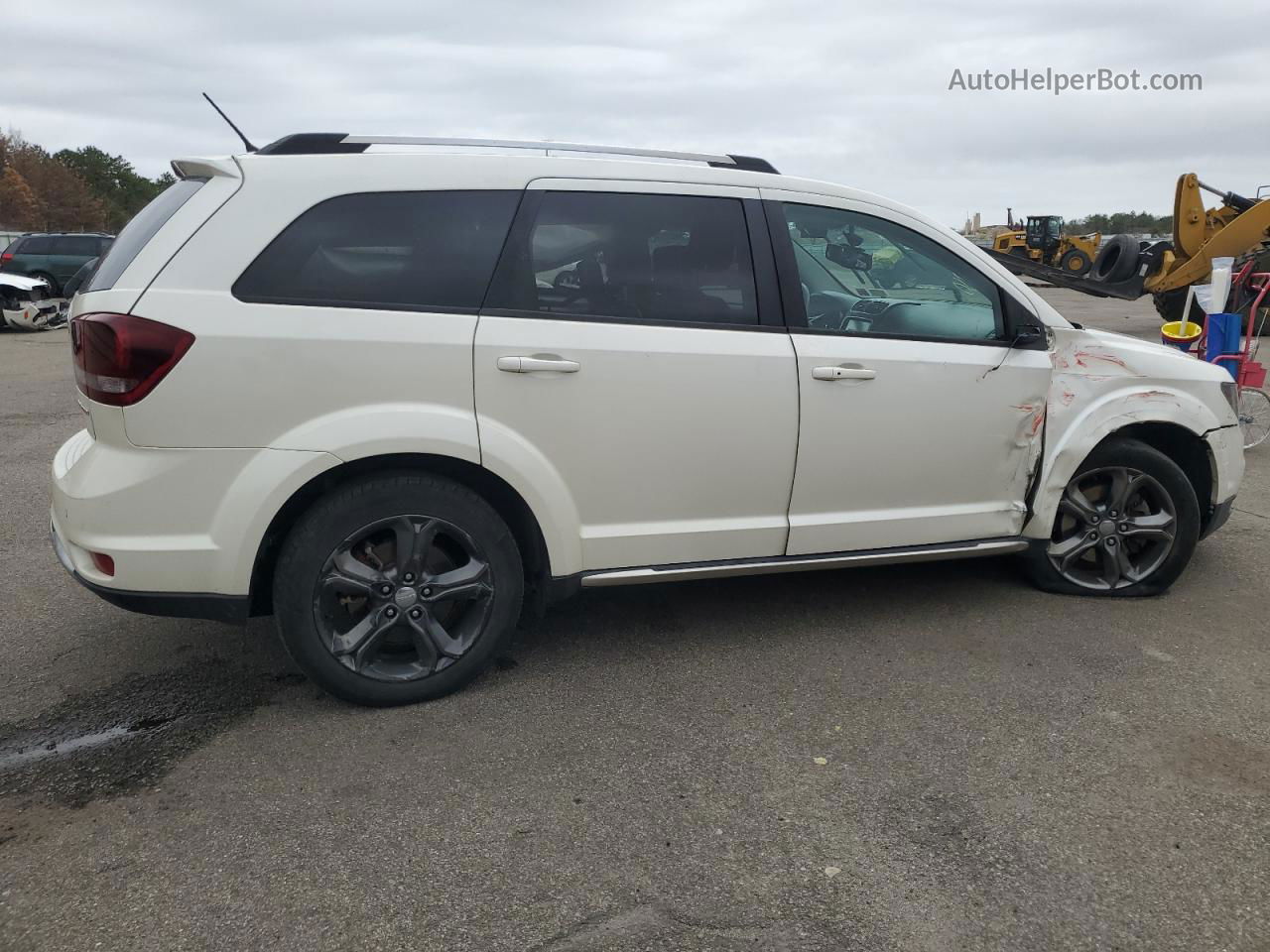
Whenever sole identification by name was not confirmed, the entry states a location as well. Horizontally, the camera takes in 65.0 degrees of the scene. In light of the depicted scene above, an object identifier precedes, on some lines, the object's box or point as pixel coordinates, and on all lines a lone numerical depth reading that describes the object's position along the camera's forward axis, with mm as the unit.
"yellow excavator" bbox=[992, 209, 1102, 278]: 24656
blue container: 7395
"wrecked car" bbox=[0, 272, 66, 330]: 17578
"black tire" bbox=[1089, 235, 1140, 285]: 17562
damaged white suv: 3111
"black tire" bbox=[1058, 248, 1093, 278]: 24469
